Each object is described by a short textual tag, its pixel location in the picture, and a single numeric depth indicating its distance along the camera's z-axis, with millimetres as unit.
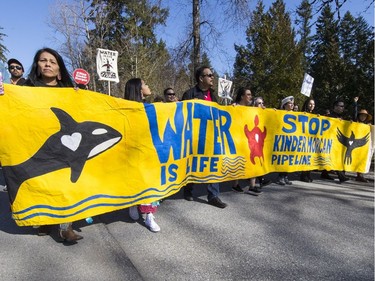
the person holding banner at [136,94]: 3506
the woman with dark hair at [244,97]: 5012
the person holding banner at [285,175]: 5773
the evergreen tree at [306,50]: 33625
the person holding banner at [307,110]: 6168
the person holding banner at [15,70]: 5402
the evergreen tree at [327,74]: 26328
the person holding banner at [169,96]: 5695
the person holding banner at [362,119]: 6461
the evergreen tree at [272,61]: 28719
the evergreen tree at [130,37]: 24406
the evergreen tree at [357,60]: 22000
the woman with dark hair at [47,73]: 2992
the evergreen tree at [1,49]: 23112
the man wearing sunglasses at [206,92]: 4324
